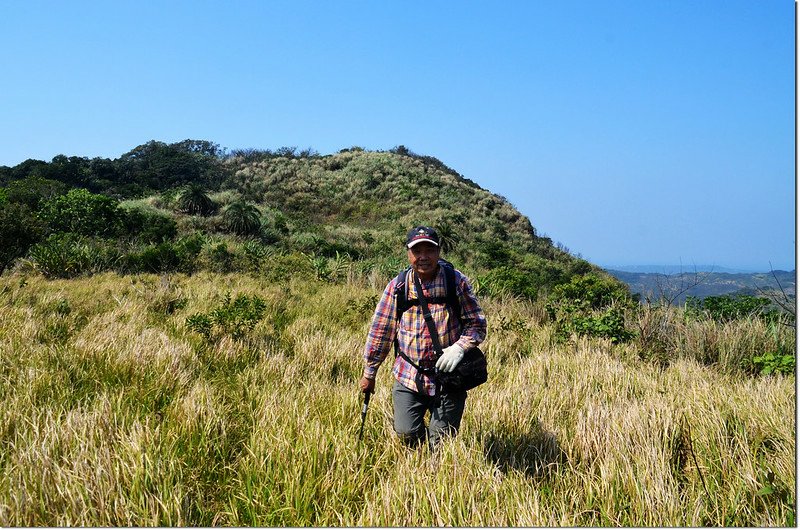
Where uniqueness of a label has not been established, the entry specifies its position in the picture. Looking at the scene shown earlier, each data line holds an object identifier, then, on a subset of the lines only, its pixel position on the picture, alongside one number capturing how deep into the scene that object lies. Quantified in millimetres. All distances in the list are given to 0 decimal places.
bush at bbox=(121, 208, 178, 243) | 18781
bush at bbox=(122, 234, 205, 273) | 12641
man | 2879
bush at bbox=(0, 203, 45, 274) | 10086
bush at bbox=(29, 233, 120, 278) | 11508
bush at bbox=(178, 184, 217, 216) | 28891
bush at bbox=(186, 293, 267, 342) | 6012
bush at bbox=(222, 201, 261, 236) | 25078
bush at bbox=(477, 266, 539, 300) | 11133
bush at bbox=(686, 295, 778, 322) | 7339
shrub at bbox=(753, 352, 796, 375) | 5043
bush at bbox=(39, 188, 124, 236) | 19688
